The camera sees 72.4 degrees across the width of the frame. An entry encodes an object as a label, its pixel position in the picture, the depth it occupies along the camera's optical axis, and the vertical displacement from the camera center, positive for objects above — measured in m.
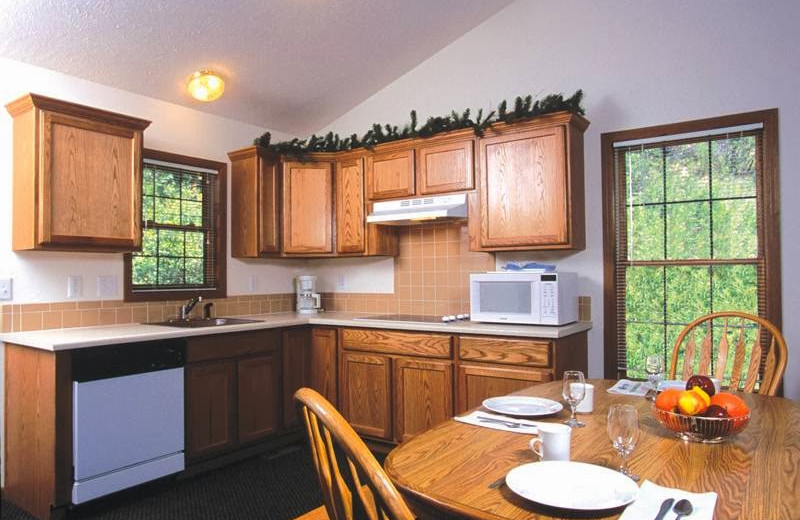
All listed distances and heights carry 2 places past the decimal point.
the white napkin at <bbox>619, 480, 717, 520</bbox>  0.95 -0.43
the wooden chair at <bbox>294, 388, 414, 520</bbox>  0.89 -0.35
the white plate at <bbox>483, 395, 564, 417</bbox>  1.60 -0.42
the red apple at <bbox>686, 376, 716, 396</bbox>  1.47 -0.33
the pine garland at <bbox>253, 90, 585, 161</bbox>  3.12 +0.93
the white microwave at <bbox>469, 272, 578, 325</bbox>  3.03 -0.17
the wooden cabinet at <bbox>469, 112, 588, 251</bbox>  3.14 +0.48
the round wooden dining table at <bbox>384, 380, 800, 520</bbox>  1.01 -0.44
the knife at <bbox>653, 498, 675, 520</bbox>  0.95 -0.43
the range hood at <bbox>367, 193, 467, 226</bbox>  3.46 +0.38
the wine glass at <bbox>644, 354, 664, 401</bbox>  1.69 -0.32
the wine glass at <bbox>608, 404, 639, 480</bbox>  1.14 -0.34
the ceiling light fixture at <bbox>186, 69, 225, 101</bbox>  3.45 +1.18
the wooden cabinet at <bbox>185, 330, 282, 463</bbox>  3.13 -0.74
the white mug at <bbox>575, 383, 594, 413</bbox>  1.63 -0.40
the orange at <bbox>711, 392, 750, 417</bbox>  1.33 -0.34
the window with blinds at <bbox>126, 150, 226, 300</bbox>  3.61 +0.28
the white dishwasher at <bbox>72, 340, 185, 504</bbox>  2.58 -0.72
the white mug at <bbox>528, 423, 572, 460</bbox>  1.19 -0.38
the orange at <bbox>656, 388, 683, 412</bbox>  1.39 -0.34
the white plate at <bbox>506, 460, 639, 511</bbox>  1.00 -0.42
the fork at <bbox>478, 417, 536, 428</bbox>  1.49 -0.43
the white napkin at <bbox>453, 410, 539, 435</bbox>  1.45 -0.43
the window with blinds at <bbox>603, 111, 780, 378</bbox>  2.93 +0.20
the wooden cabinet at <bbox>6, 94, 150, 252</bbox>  2.78 +0.51
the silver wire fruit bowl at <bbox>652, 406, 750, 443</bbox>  1.31 -0.39
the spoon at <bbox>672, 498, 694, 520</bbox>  0.96 -0.43
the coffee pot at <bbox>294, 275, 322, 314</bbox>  4.39 -0.21
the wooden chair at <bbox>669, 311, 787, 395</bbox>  2.04 -0.37
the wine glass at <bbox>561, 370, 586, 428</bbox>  1.45 -0.33
